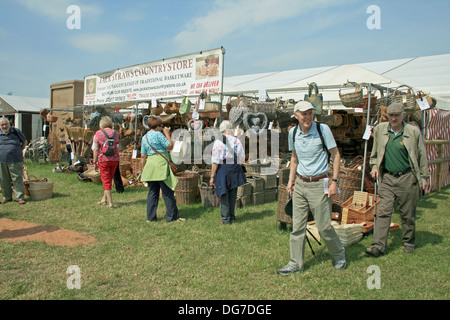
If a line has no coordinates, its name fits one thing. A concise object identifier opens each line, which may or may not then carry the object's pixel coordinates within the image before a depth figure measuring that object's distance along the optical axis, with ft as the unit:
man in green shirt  13.64
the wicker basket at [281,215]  16.29
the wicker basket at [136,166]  30.97
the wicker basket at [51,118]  41.67
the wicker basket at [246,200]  22.12
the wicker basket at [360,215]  16.94
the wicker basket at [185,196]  22.36
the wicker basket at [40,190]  22.82
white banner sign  27.37
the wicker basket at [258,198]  22.80
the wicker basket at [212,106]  24.71
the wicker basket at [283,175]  24.85
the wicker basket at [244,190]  22.11
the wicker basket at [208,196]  21.78
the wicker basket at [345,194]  21.91
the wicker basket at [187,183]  22.22
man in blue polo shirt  11.21
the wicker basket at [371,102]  21.36
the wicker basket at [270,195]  23.88
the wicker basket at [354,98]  20.36
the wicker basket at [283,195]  16.32
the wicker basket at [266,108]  25.05
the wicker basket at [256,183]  22.72
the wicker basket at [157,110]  31.42
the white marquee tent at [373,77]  32.19
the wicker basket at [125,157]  32.53
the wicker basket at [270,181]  23.90
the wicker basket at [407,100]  20.66
